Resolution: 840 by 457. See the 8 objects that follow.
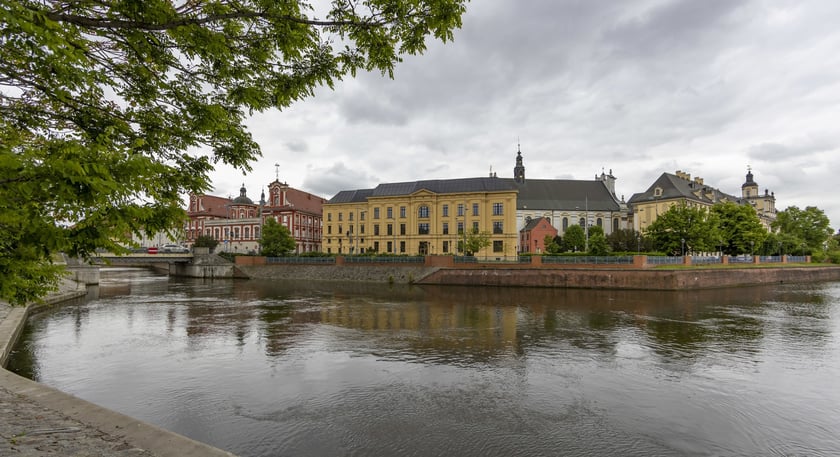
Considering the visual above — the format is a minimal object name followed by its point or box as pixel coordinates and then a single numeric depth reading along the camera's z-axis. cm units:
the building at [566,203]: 8862
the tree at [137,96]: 378
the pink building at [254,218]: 7725
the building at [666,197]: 8762
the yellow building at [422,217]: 6316
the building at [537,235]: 7438
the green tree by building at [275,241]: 6125
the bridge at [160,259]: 5672
